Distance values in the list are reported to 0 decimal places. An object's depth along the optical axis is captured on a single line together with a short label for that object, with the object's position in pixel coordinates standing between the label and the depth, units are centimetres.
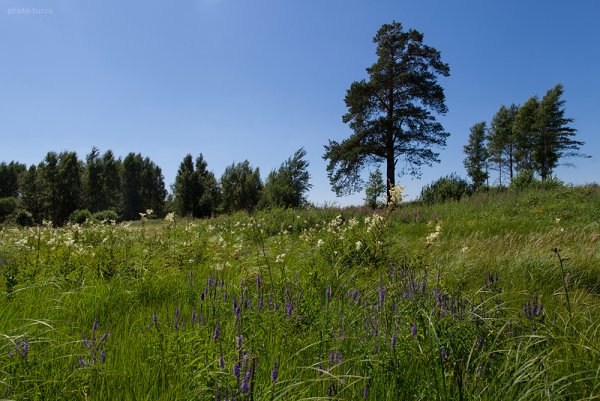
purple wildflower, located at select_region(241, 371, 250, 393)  118
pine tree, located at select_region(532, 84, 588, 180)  4166
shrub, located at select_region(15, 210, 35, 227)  2905
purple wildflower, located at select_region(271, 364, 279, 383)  132
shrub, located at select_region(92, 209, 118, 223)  2845
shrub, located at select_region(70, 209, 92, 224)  2922
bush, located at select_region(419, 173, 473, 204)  2041
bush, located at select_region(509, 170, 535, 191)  1981
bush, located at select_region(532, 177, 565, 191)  1842
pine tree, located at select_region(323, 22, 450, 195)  2592
